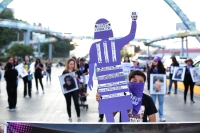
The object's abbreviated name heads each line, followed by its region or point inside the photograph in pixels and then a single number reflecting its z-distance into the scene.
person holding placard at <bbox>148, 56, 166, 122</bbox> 9.17
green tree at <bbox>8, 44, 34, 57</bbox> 51.06
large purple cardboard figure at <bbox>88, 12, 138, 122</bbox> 4.30
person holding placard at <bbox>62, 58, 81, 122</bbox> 8.68
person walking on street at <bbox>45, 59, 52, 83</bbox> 21.56
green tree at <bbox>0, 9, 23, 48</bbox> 62.47
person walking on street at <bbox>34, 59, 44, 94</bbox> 15.33
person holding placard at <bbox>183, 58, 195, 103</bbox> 12.76
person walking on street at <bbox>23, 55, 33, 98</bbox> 14.18
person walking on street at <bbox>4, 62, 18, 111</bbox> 10.98
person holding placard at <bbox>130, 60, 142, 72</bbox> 14.94
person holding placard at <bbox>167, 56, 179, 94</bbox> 15.30
